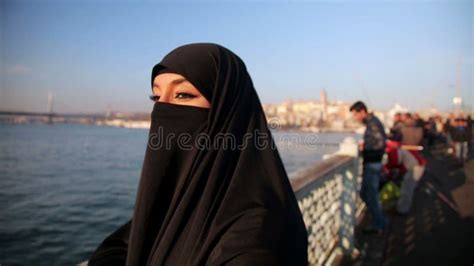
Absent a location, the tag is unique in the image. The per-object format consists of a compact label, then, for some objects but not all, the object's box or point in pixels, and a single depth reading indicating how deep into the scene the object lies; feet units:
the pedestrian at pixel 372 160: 15.65
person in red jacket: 18.45
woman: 3.01
